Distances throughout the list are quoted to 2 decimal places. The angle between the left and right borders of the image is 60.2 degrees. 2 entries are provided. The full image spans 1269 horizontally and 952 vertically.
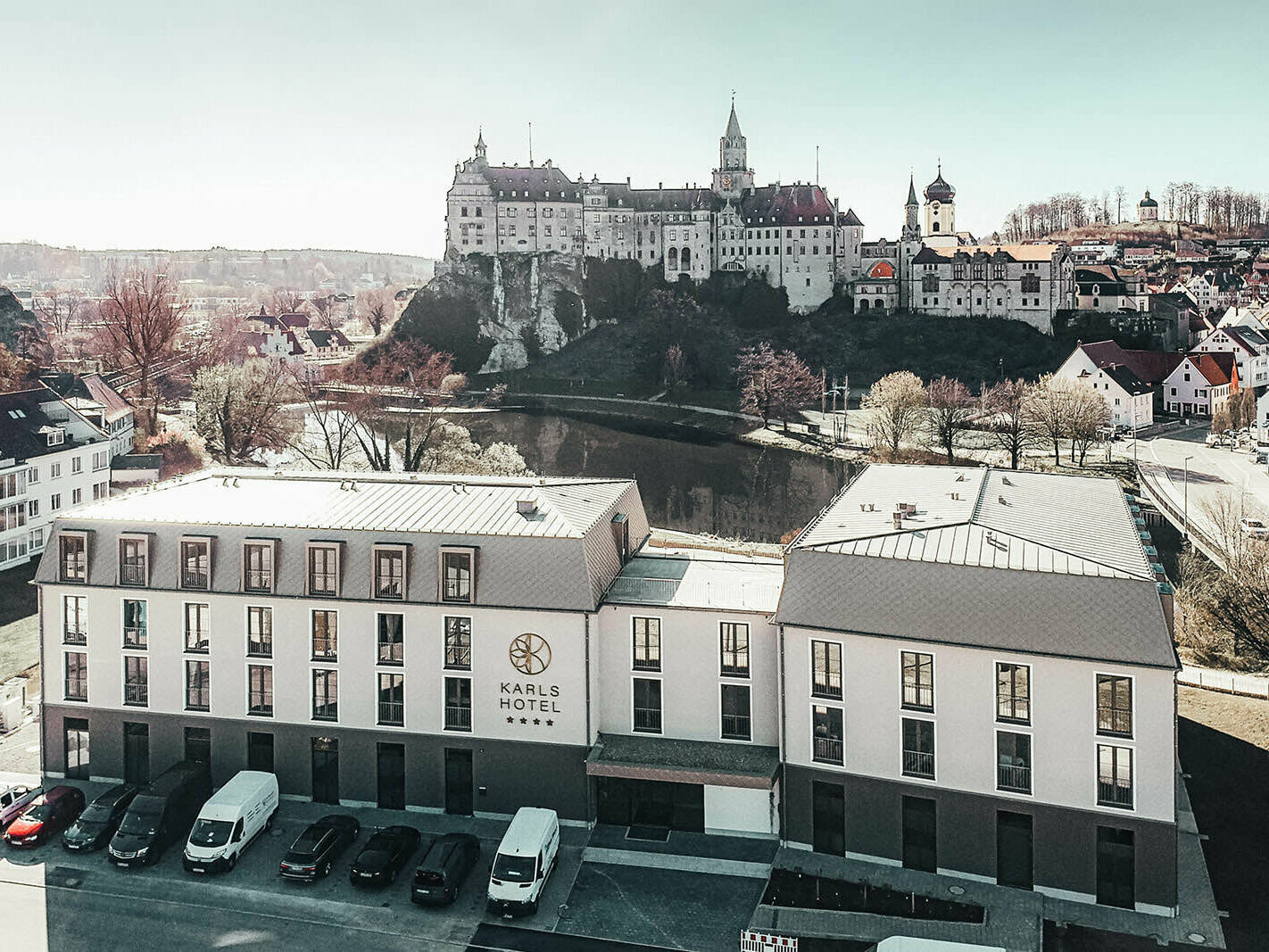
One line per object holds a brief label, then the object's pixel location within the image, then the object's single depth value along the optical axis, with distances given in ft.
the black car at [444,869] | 65.46
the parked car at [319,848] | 67.82
